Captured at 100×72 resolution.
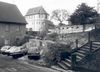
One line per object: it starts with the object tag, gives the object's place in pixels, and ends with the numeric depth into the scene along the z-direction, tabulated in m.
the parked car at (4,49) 26.81
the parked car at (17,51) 22.50
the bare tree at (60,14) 49.25
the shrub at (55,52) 16.47
